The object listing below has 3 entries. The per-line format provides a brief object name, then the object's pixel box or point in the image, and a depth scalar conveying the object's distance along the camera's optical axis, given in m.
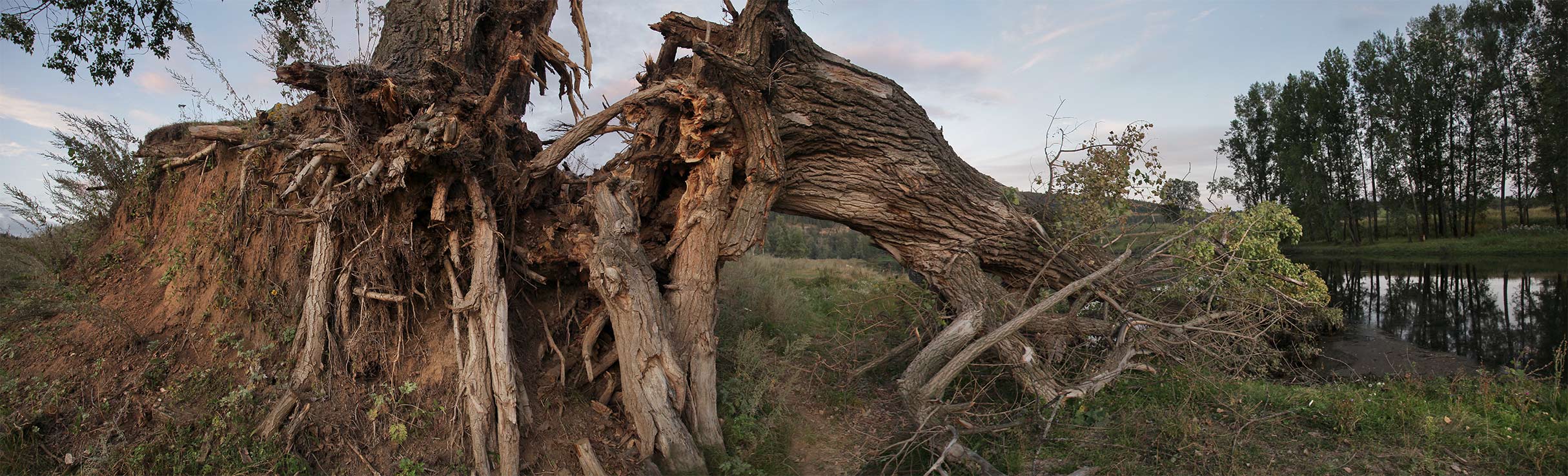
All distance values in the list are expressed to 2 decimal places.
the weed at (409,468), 4.21
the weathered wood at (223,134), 5.25
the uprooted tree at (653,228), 4.66
